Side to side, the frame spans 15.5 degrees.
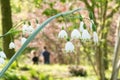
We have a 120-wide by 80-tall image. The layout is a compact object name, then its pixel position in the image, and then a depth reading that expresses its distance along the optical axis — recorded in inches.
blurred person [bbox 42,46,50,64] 990.1
